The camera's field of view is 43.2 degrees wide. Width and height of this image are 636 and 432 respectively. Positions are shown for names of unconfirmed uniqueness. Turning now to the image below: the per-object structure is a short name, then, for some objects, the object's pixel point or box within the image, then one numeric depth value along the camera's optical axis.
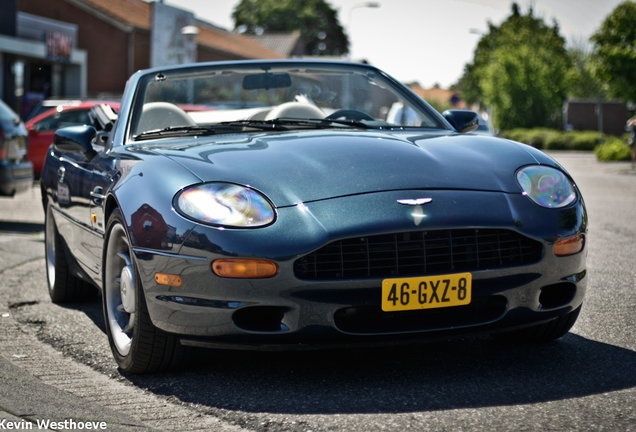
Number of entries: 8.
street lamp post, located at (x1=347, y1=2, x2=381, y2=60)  43.62
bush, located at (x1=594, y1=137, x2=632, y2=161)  26.22
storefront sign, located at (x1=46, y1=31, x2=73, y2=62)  26.83
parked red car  14.03
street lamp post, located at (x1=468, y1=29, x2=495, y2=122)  50.60
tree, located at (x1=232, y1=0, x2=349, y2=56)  68.31
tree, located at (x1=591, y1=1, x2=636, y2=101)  20.78
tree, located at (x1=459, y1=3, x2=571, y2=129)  47.31
